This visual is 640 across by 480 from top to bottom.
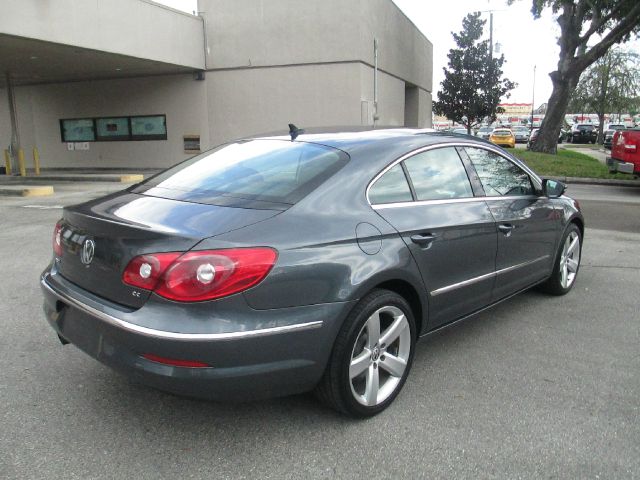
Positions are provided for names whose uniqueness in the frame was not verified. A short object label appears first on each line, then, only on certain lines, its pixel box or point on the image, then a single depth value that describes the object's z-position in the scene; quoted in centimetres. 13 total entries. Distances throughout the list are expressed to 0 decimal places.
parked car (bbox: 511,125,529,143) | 4997
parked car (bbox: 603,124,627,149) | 3614
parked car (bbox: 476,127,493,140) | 4803
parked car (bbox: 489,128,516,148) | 3775
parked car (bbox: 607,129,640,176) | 1232
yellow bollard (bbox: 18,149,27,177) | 1900
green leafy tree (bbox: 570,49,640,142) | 3801
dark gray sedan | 241
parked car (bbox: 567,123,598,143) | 4694
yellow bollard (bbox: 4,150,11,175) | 1973
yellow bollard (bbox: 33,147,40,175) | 1924
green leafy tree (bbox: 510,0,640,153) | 1902
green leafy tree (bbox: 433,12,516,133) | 3928
